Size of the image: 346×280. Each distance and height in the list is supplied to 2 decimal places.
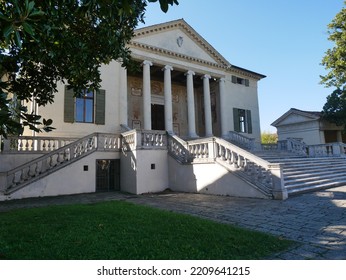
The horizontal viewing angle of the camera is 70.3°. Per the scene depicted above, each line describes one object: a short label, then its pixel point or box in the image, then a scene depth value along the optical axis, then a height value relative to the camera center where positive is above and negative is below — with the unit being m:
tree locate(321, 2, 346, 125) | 20.38 +7.94
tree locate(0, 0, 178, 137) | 3.09 +2.43
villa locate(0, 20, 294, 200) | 9.93 +1.43
